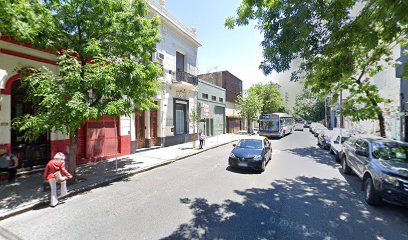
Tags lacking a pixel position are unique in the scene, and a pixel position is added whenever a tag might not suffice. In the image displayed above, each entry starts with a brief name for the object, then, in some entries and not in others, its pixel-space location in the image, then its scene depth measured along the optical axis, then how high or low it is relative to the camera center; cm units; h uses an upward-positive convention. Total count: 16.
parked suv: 507 -130
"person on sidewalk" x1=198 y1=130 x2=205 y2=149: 1580 -127
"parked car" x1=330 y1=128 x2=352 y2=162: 1132 -115
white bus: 2484 -40
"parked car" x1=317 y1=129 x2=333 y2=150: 1599 -139
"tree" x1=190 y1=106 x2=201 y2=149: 1617 +47
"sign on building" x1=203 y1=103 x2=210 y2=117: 1587 +83
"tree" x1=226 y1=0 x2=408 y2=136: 523 +251
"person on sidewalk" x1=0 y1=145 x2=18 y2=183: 714 -135
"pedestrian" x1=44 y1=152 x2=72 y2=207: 571 -141
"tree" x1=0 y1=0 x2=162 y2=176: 612 +224
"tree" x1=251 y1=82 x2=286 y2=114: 4266 +508
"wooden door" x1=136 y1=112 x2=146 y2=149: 1424 -55
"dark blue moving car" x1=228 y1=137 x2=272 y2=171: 896 -144
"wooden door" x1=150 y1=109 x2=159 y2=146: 1542 -41
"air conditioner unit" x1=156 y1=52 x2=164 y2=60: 1503 +481
